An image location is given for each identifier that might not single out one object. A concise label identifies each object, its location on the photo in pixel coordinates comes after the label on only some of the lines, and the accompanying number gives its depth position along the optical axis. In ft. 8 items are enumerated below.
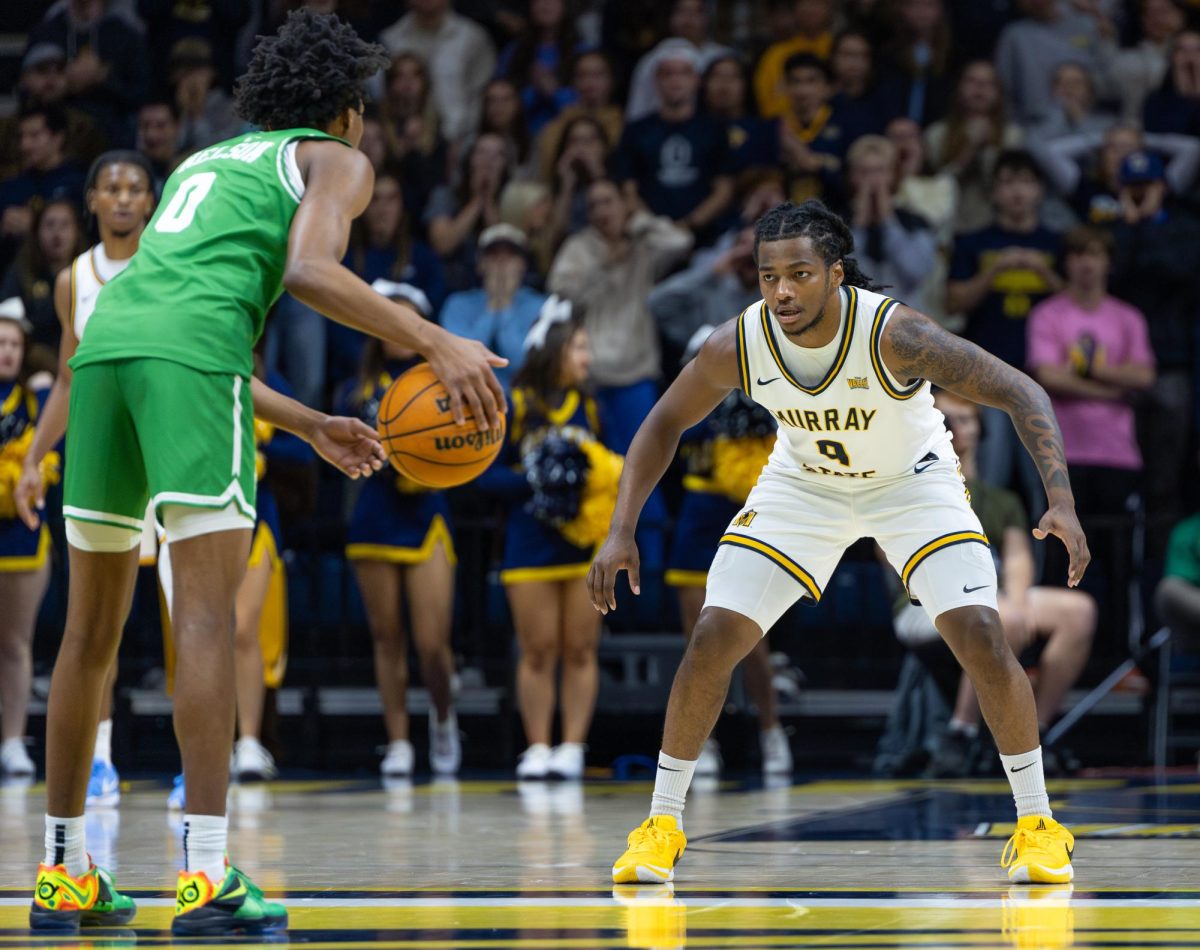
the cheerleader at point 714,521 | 60.08
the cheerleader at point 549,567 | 60.34
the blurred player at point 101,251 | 47.39
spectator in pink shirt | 66.54
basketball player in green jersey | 27.40
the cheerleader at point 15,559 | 61.21
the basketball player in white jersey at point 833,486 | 33.78
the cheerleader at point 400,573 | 61.26
